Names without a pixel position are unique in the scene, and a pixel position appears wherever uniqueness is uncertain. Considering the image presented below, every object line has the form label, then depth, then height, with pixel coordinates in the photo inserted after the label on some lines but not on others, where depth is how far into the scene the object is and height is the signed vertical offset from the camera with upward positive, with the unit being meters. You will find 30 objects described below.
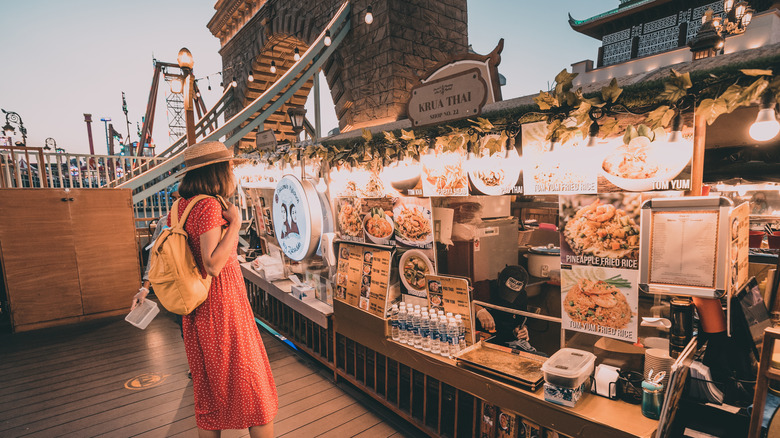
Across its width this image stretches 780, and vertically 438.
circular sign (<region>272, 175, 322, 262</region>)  4.02 -0.27
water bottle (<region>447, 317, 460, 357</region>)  2.80 -1.15
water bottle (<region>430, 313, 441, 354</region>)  2.87 -1.20
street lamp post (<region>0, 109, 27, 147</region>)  15.68 +3.88
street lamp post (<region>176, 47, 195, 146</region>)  3.99 +1.40
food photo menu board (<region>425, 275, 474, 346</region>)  2.85 -0.89
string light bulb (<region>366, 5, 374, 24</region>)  5.56 +2.72
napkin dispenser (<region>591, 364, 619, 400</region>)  2.11 -1.19
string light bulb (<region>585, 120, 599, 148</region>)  2.04 +0.28
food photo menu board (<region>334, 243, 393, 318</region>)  3.38 -0.87
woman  2.45 -1.00
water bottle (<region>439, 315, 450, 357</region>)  2.80 -1.19
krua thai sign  2.51 +0.68
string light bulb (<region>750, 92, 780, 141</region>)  1.48 +0.23
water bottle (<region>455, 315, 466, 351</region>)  2.82 -1.16
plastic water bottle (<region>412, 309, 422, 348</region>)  3.02 -1.18
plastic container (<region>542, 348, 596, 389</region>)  2.00 -1.06
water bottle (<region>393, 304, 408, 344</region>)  3.14 -1.21
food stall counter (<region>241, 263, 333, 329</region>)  4.12 -1.40
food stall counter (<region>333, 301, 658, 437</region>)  1.88 -1.32
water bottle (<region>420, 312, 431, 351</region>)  2.95 -1.19
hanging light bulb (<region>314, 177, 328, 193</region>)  4.17 +0.07
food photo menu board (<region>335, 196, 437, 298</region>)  3.10 -0.37
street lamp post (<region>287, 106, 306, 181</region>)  5.41 +1.16
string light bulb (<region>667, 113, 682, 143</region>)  1.80 +0.26
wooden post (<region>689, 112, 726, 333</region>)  1.76 -0.61
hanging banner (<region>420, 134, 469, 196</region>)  2.70 +0.15
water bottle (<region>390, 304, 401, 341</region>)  3.25 -1.27
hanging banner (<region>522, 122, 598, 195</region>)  2.12 +0.12
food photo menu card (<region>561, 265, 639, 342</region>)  2.03 -0.70
